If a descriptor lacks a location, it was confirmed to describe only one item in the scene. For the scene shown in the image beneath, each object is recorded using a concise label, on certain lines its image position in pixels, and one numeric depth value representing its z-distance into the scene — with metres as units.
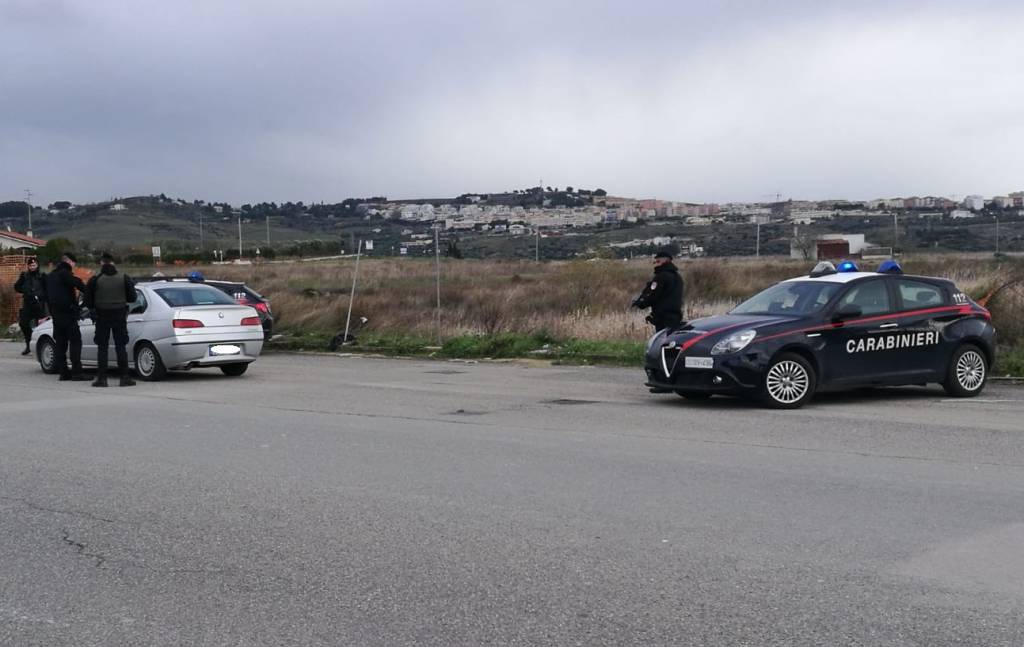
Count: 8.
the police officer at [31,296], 23.52
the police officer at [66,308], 17.69
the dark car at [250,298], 23.53
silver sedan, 17.05
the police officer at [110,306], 16.45
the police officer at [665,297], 15.67
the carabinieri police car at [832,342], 12.82
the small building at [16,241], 86.56
